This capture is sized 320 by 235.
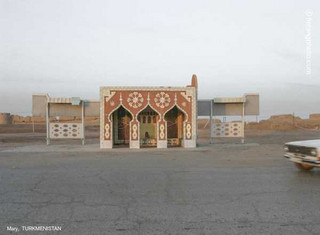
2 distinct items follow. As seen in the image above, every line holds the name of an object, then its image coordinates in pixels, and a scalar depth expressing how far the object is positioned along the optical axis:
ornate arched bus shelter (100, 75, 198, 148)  17.44
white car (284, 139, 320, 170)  7.88
